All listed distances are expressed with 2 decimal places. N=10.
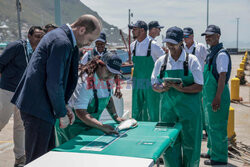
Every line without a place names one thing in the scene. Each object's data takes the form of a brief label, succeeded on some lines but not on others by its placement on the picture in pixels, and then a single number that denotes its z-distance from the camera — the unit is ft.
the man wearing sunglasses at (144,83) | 17.71
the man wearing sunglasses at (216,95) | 14.30
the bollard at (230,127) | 18.16
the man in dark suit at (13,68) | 14.08
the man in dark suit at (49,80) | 8.36
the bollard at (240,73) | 46.71
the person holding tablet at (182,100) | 11.54
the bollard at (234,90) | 33.19
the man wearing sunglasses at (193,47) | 19.84
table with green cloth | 7.46
